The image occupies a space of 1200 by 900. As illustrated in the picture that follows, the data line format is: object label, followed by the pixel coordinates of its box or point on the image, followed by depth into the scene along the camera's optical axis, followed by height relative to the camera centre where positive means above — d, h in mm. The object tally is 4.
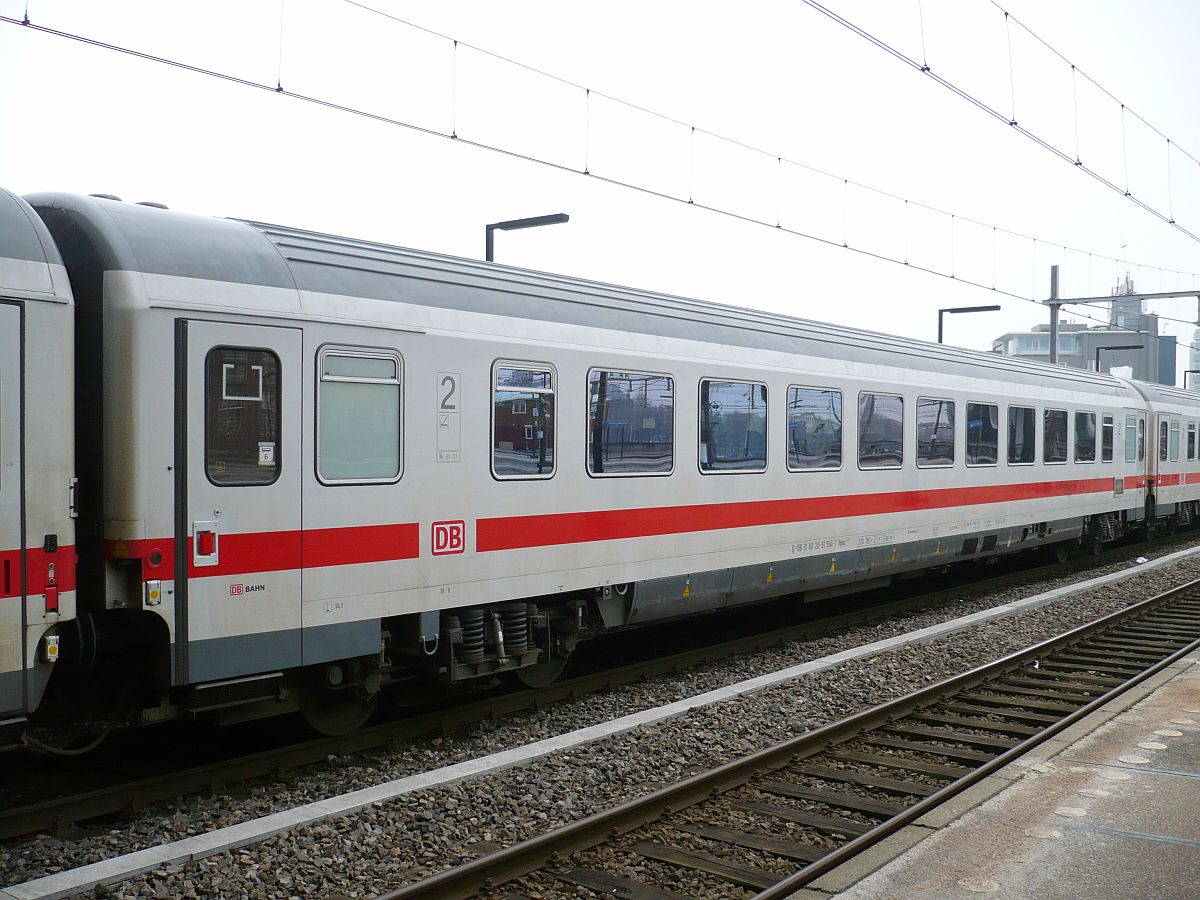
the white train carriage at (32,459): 5547 -49
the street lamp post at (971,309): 27022 +3593
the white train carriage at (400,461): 6148 -86
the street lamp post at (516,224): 13219 +2864
